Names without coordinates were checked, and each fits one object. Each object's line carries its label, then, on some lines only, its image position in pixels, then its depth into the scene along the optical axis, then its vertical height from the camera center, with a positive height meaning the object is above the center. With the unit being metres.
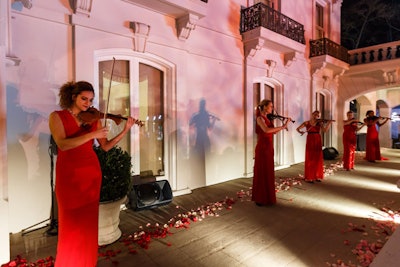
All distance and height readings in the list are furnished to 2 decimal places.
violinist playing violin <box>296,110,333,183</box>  6.07 -0.61
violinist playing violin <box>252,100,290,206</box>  4.28 -0.58
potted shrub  3.07 -0.78
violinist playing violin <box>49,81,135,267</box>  1.96 -0.39
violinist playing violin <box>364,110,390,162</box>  8.47 -0.47
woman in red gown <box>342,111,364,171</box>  7.35 -0.41
